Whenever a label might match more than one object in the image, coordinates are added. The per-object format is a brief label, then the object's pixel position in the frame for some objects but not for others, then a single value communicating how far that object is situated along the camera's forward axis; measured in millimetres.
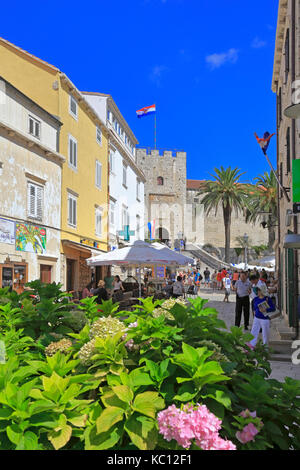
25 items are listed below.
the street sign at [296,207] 9678
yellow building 20906
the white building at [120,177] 29480
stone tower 65000
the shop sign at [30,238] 17062
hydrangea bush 1732
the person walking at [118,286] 18894
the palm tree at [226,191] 50562
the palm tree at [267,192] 47000
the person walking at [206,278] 41781
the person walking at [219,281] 35094
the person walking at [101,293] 13109
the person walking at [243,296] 13234
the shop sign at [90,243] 23744
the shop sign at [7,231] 15930
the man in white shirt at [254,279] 10828
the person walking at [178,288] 18172
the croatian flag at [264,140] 13659
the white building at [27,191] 16328
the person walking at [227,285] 24625
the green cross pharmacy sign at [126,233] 31989
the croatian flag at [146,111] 42031
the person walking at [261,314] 9394
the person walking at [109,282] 22038
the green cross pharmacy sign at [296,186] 9352
